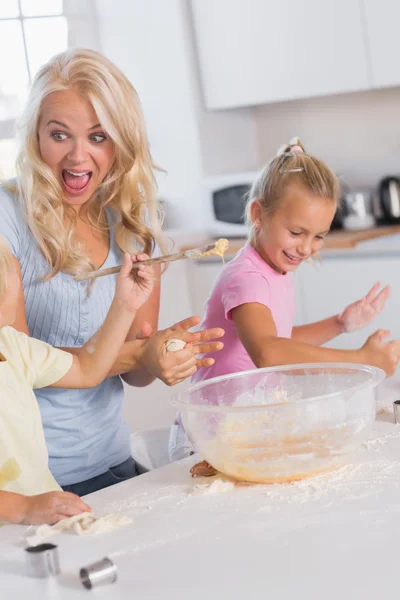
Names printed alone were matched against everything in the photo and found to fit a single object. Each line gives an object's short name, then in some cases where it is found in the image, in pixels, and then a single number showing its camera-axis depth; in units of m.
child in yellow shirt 1.45
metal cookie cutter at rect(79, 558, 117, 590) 1.00
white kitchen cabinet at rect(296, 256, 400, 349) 3.26
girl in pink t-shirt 1.75
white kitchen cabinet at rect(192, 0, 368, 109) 3.50
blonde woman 1.69
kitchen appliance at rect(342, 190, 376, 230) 3.69
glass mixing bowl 1.27
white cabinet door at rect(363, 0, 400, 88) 3.35
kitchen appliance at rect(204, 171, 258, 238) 3.86
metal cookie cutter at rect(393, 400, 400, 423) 1.50
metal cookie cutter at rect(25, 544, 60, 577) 1.07
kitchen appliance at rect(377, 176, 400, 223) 3.62
